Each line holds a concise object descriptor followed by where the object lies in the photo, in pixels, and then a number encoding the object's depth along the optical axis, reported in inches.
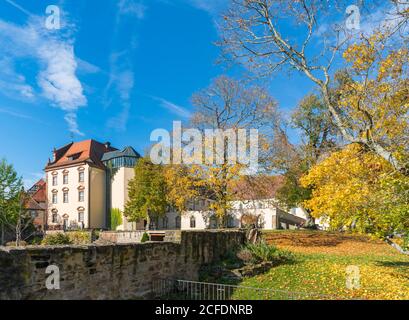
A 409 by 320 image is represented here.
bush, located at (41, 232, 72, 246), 890.7
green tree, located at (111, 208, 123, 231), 1839.3
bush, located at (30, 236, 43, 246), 1251.3
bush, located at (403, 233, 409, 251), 346.0
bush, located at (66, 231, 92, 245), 1127.0
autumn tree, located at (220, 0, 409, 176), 359.6
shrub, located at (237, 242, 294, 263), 548.7
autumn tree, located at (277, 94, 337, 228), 1167.6
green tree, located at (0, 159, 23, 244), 1400.1
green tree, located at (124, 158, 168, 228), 1583.4
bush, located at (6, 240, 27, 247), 1156.0
